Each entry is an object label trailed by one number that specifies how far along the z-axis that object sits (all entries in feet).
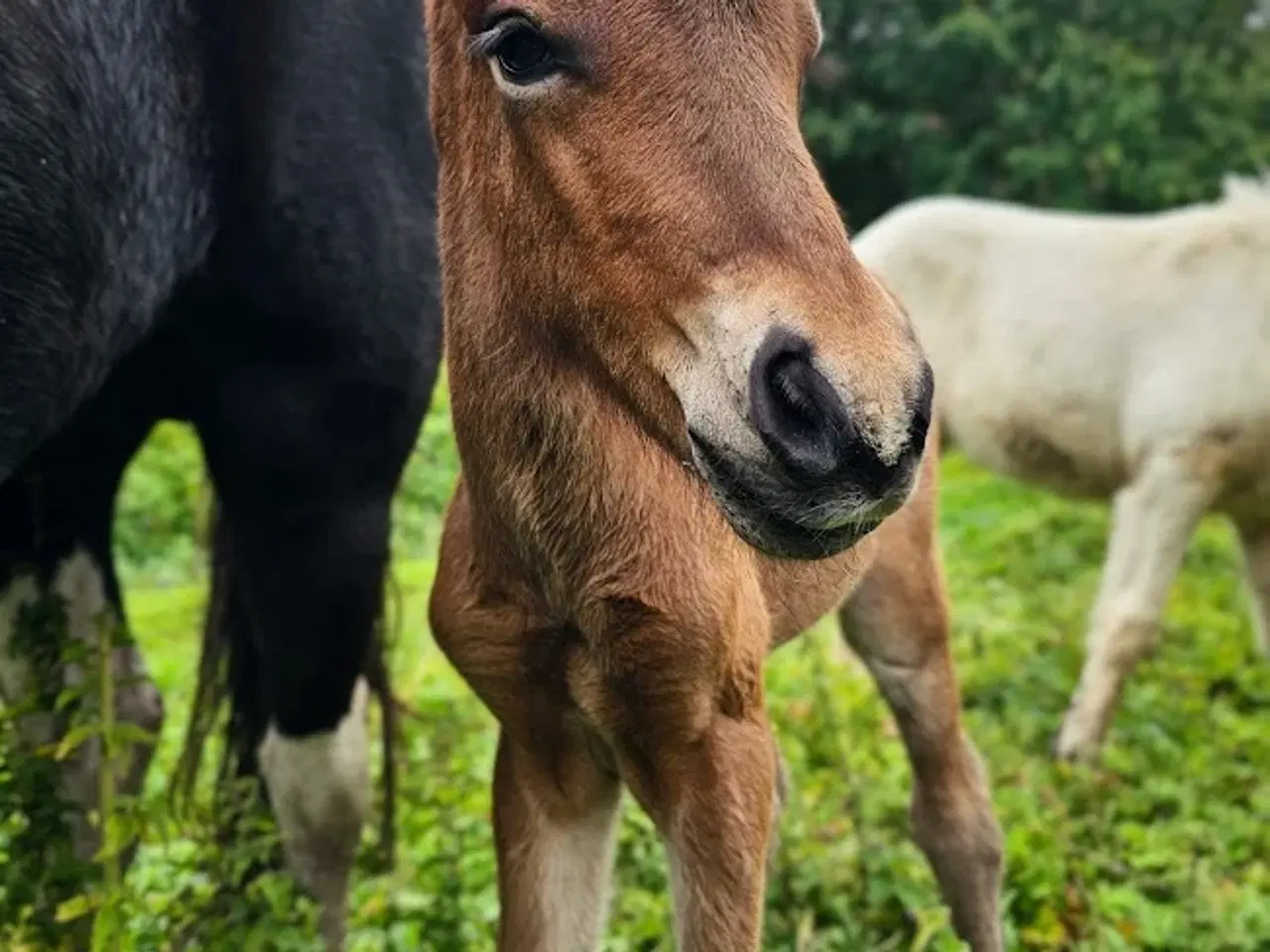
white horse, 15.30
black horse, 5.86
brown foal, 4.25
